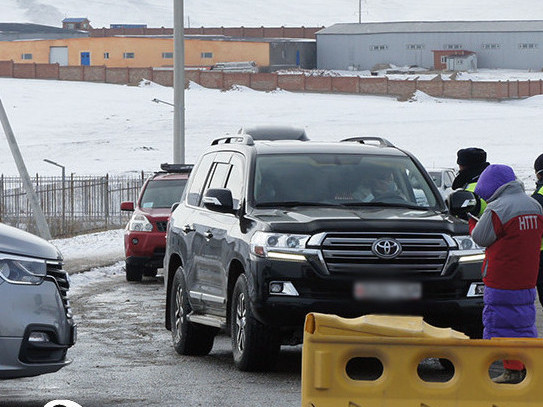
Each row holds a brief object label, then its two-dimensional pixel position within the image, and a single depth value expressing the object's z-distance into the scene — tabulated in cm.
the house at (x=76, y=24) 17388
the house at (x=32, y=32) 14238
